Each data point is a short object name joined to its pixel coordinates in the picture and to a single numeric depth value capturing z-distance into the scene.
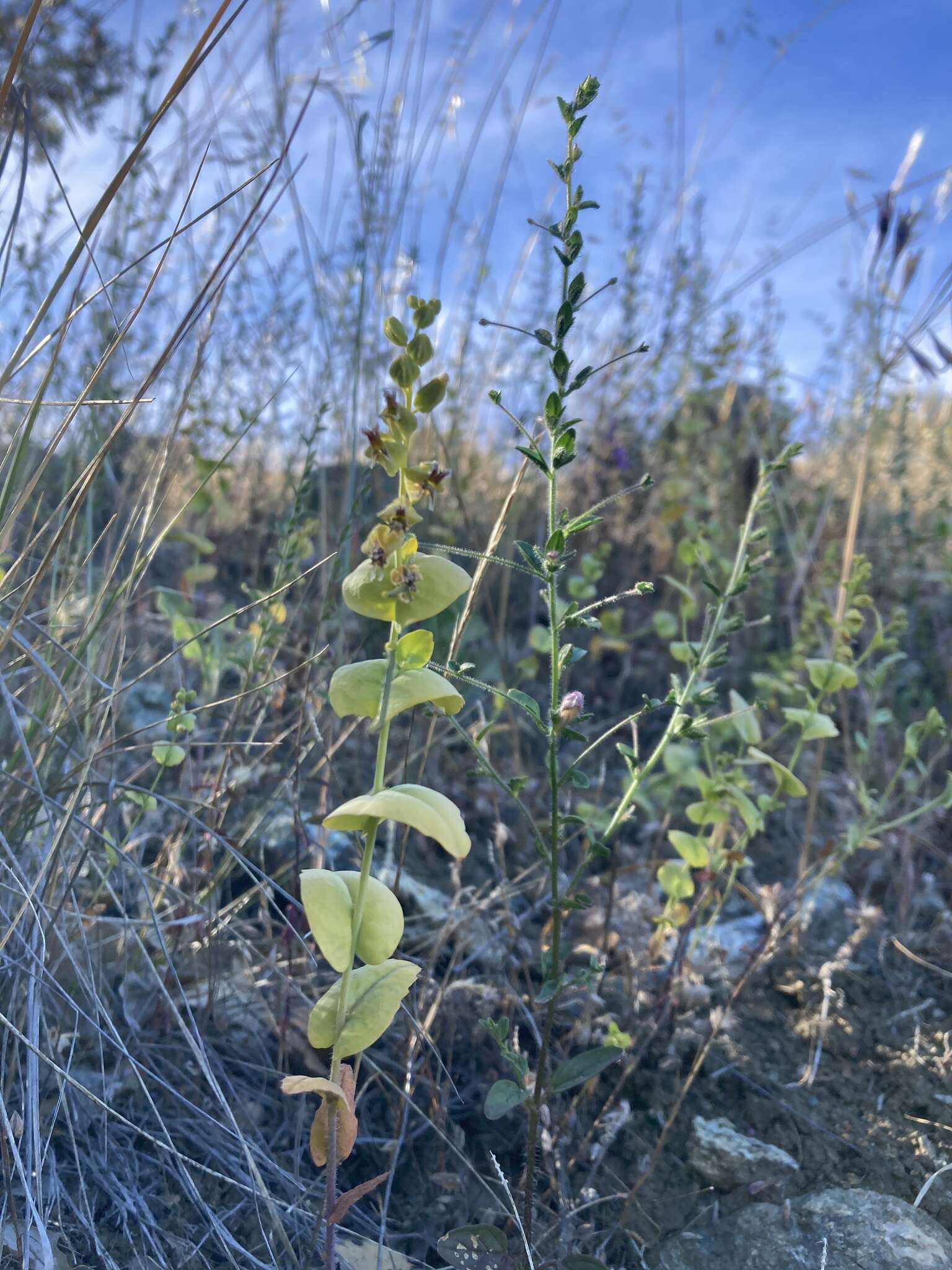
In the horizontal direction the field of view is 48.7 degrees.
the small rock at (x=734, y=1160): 0.37
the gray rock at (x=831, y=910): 0.54
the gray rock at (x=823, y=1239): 0.33
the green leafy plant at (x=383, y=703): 0.25
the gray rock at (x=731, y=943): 0.48
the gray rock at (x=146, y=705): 0.61
